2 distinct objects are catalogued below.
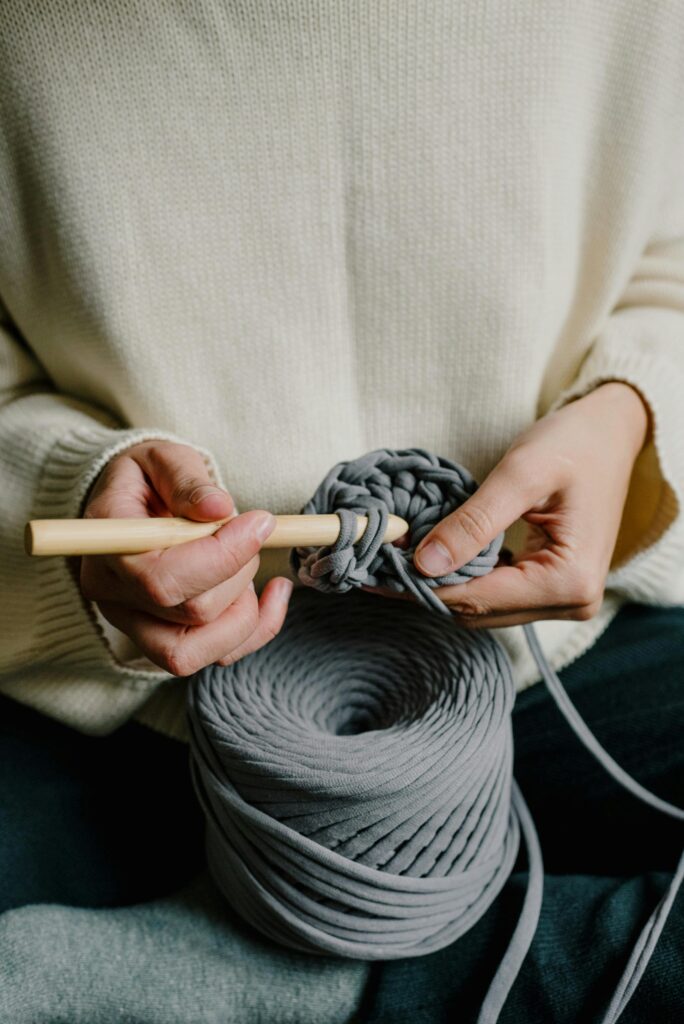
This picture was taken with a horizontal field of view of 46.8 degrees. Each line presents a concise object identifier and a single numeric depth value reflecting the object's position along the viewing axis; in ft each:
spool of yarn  1.84
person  2.01
